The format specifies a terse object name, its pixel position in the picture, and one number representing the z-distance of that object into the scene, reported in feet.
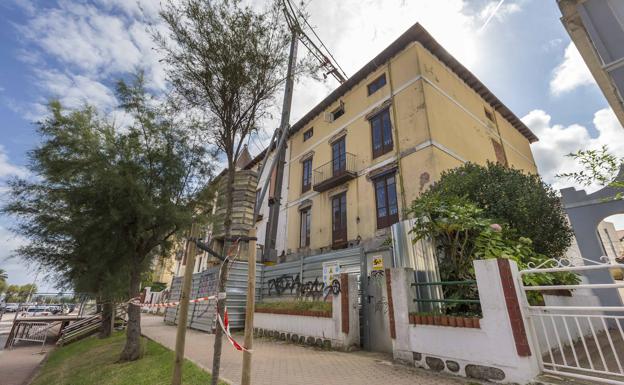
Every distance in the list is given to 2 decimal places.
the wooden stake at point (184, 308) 12.67
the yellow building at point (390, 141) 41.52
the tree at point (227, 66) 15.07
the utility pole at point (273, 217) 10.98
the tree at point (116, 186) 23.56
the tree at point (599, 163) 18.66
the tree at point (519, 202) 27.81
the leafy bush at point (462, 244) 18.54
